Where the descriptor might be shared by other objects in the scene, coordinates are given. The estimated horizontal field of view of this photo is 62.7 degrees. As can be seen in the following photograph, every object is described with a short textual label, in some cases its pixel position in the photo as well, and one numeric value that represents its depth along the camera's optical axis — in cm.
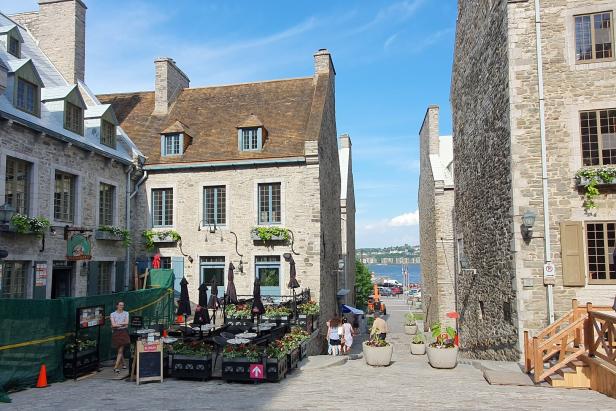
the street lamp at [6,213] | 1310
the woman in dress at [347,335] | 1789
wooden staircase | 959
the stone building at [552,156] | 1302
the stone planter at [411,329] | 2981
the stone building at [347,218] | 3162
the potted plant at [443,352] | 1269
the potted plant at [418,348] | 1733
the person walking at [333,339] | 1648
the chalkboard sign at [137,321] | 1347
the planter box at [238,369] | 1076
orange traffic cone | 1055
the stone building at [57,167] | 1462
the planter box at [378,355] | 1321
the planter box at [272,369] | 1074
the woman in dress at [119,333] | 1215
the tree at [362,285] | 5178
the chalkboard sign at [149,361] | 1088
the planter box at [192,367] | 1102
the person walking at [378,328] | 1421
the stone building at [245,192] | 1988
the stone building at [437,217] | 2742
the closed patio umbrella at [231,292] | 1611
